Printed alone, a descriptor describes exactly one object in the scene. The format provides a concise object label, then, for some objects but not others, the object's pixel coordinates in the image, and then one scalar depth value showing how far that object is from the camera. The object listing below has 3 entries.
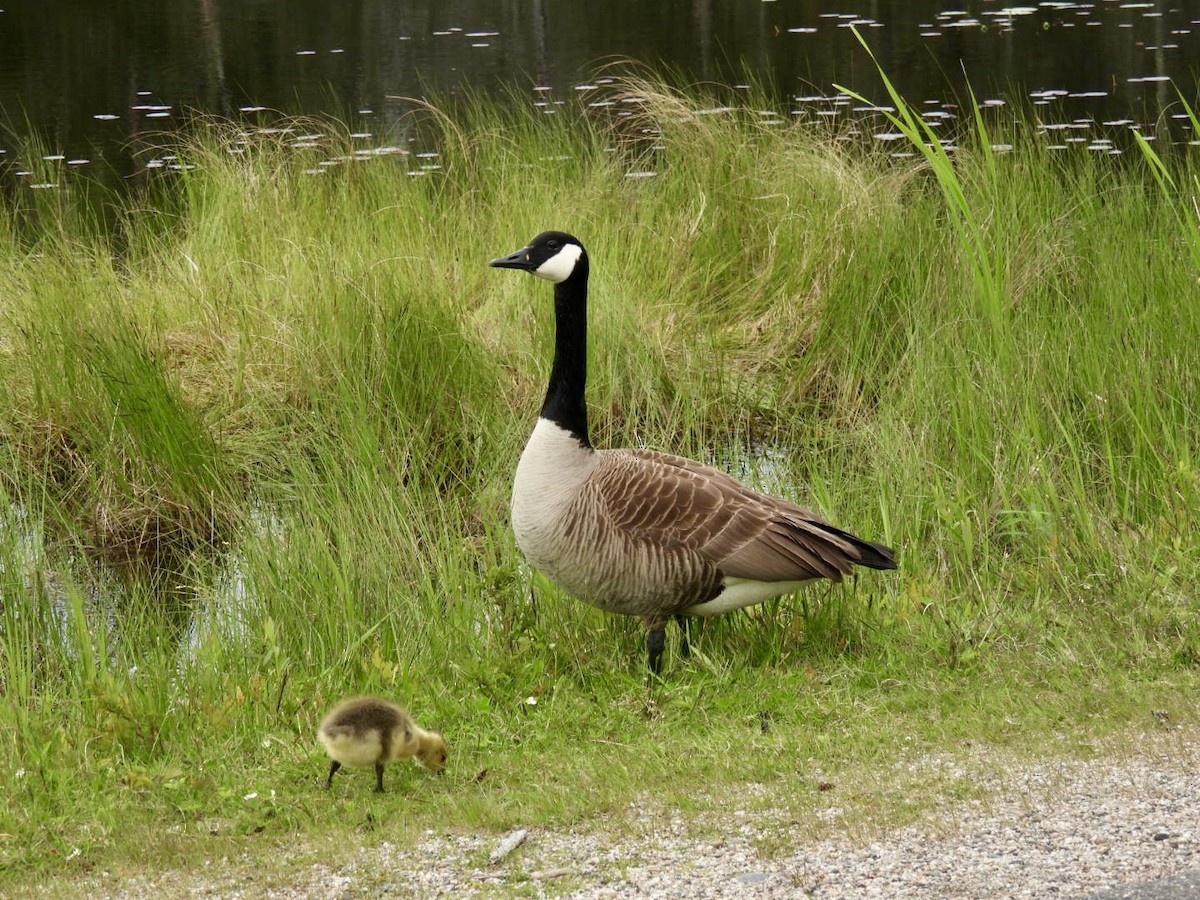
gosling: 8.35
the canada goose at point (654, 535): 10.24
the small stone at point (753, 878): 7.09
